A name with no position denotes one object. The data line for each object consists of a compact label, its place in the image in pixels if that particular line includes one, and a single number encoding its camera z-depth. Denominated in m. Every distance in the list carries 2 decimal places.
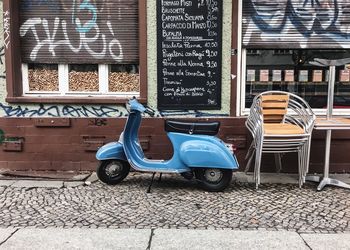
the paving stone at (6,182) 5.98
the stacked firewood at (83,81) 6.83
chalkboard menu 6.46
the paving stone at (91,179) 6.07
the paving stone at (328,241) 4.00
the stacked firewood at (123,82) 6.81
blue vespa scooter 5.55
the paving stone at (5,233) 4.13
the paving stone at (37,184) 5.88
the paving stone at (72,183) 5.94
